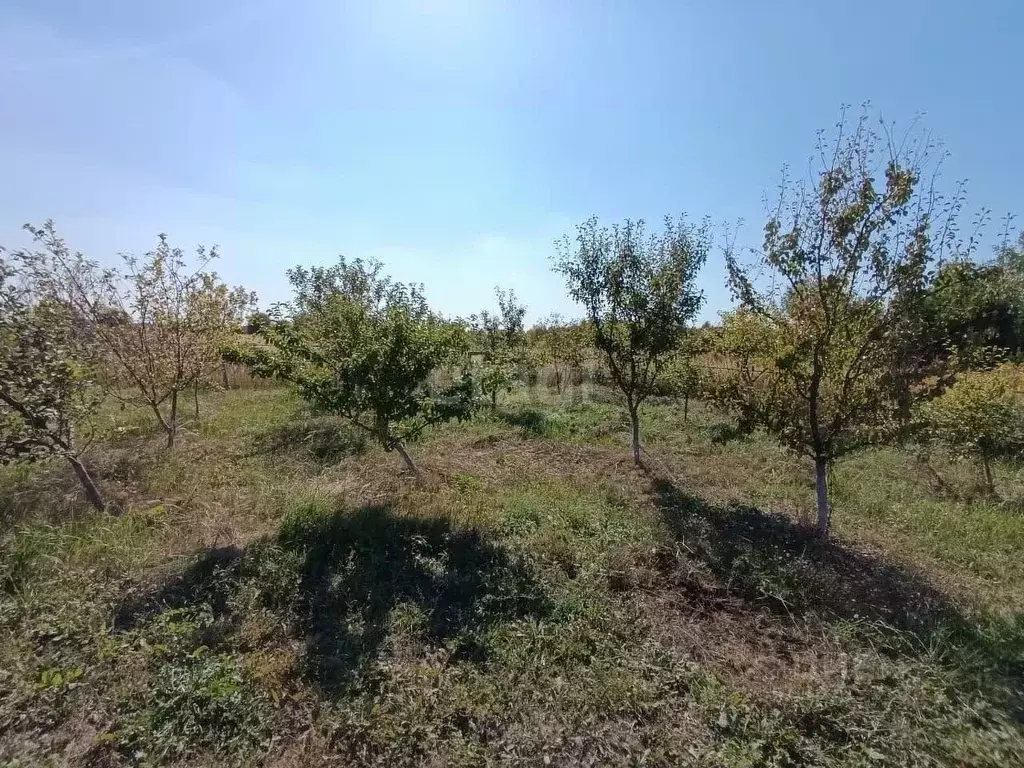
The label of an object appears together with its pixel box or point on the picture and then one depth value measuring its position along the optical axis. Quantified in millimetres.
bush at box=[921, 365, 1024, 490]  6547
